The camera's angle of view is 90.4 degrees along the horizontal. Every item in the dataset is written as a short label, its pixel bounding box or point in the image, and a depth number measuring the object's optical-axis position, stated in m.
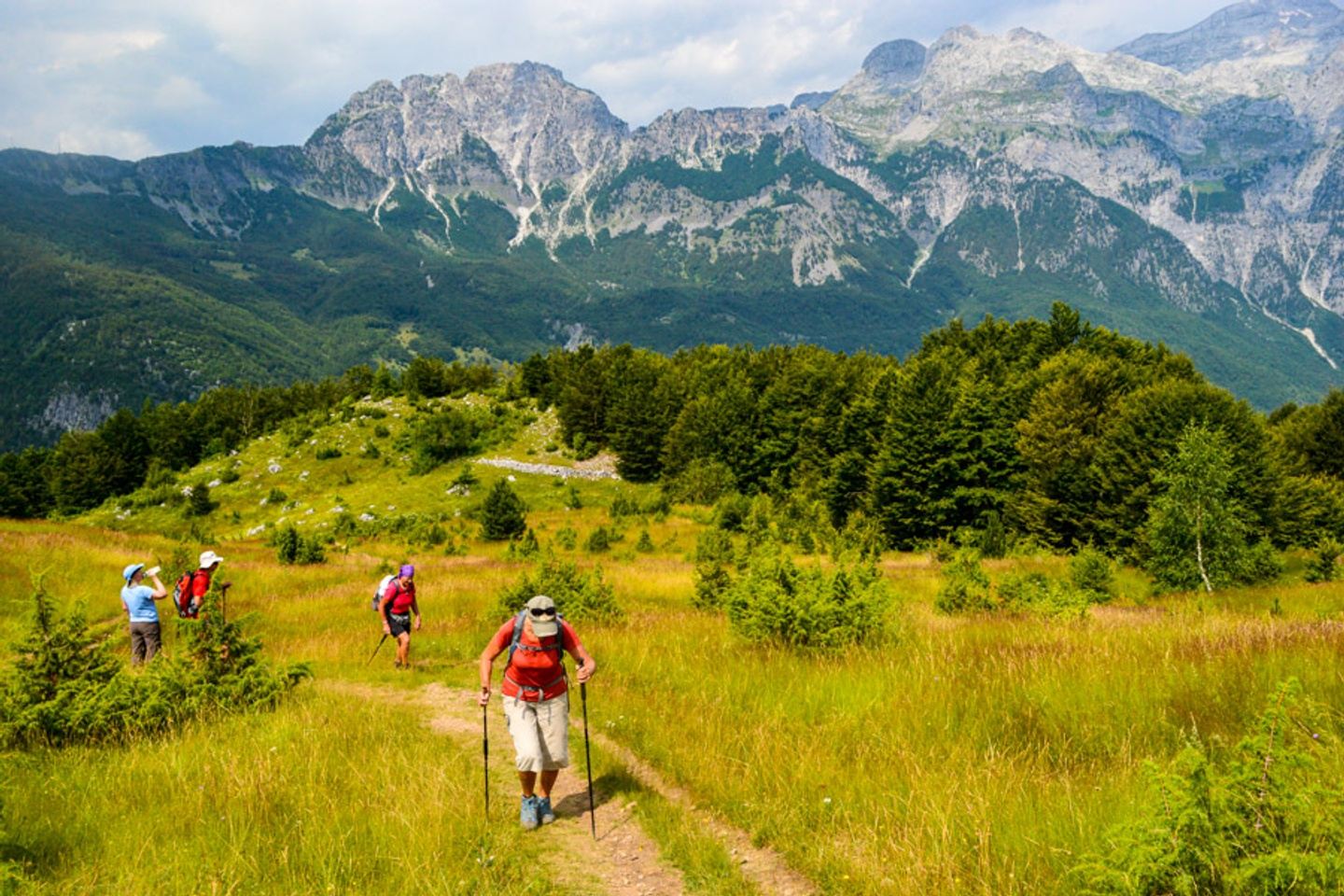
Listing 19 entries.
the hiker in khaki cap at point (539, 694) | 6.43
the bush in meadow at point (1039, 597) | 12.12
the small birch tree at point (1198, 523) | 22.23
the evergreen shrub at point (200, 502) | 56.56
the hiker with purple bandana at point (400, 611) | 13.05
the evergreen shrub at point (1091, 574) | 21.92
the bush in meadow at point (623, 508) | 51.72
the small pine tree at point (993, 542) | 34.84
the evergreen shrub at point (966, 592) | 15.65
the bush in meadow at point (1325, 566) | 21.94
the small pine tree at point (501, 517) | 42.50
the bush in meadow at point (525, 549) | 31.53
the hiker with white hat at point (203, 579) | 12.47
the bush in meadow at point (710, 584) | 17.48
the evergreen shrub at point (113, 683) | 7.22
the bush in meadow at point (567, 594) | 16.11
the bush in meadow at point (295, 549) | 28.72
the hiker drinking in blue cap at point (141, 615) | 11.71
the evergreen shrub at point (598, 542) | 39.16
